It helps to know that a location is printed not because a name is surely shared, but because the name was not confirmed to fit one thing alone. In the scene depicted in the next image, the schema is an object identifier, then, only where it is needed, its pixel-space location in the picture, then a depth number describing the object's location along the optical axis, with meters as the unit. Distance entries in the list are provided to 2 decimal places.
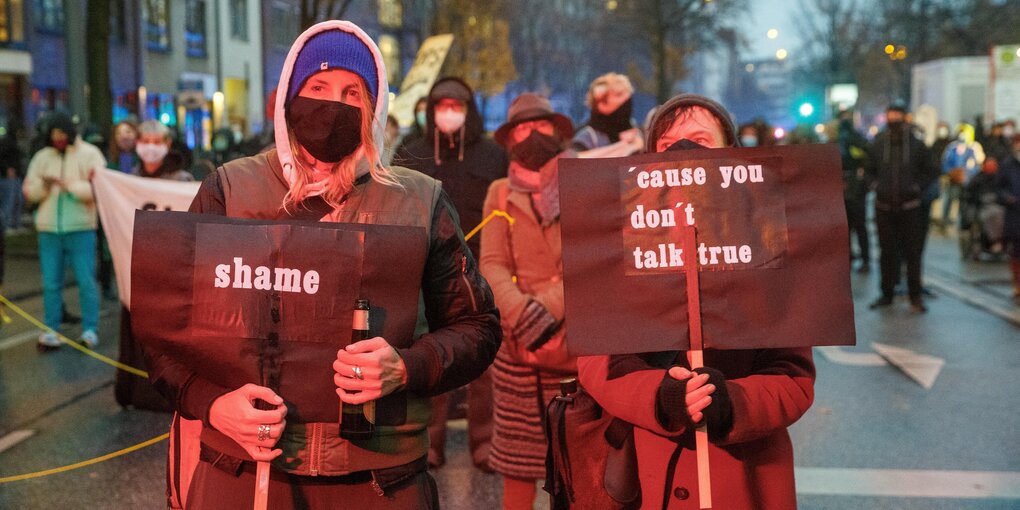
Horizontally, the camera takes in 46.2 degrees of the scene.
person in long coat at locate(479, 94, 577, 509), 5.17
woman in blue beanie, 2.63
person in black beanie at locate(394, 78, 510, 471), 7.75
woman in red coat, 2.98
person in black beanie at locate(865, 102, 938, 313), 12.99
